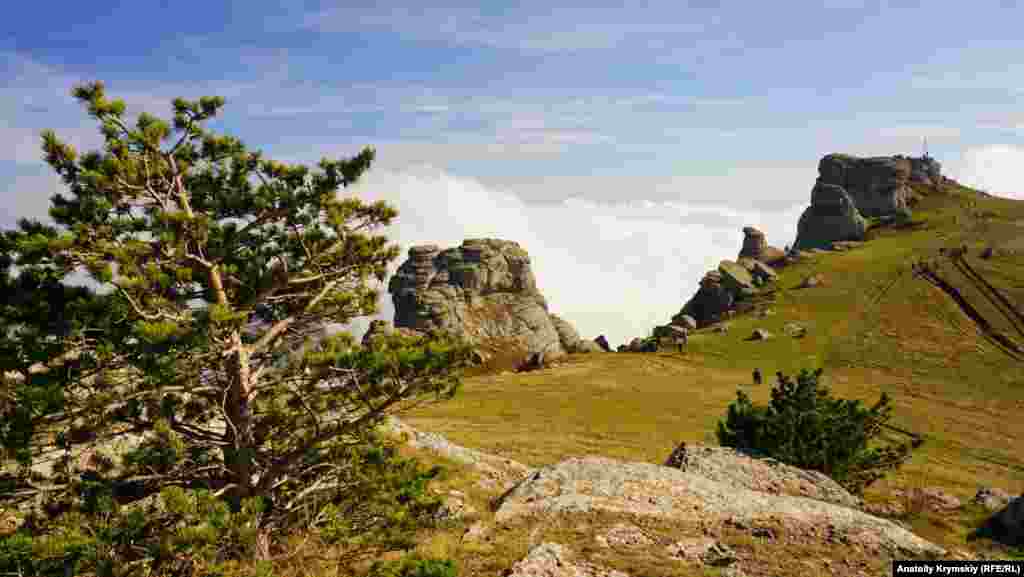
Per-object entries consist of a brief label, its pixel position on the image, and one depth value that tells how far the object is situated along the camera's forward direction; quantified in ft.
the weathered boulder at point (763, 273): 469.16
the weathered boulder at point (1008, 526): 77.05
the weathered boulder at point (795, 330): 350.64
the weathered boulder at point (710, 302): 447.01
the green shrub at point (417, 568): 36.83
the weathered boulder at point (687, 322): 414.84
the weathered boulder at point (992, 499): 90.49
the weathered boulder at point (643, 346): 354.95
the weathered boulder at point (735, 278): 453.17
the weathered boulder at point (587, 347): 381.40
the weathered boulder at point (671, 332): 367.04
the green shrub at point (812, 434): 96.84
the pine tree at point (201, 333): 36.17
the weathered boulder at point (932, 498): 92.32
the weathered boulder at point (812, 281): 433.93
